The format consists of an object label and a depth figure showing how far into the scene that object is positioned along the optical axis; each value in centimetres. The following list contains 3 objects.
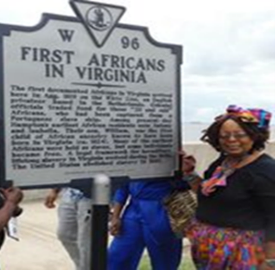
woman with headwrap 201
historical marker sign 181
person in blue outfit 245
